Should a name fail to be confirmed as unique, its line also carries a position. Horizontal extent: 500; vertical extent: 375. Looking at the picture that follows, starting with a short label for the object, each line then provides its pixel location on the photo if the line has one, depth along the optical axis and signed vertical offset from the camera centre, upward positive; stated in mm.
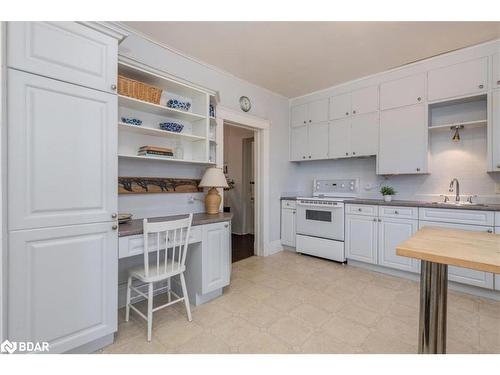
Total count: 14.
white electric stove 3422 -499
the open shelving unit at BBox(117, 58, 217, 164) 2256 +711
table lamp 2682 +13
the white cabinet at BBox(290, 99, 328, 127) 3920 +1242
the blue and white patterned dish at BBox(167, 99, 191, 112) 2551 +869
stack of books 2309 +332
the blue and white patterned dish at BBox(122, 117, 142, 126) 2295 +617
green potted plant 3232 -76
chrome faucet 2913 -15
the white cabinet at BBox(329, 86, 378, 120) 3402 +1238
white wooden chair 1811 -488
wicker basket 2092 +867
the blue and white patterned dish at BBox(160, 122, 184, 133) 2494 +613
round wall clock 3510 +1209
